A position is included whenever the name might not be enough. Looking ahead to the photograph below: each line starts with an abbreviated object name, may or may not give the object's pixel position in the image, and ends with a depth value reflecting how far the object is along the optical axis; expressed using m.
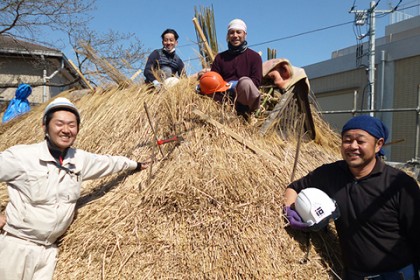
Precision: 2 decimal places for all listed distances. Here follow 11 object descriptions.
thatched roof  2.44
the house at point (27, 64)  13.02
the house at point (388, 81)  13.00
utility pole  13.86
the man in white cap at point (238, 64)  3.56
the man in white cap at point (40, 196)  2.44
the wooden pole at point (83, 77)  5.17
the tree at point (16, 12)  11.04
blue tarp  6.34
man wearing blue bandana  2.31
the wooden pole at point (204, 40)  4.53
